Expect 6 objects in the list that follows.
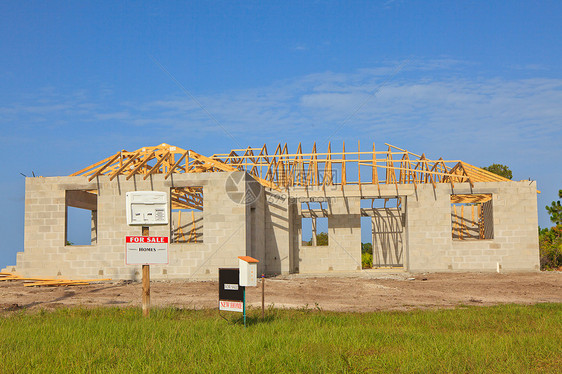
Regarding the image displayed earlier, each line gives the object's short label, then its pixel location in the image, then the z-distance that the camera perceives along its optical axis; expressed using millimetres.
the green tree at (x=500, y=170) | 49750
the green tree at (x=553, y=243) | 32125
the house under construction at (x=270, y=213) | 23656
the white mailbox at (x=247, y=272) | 9719
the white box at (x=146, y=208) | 10747
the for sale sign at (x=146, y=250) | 10719
